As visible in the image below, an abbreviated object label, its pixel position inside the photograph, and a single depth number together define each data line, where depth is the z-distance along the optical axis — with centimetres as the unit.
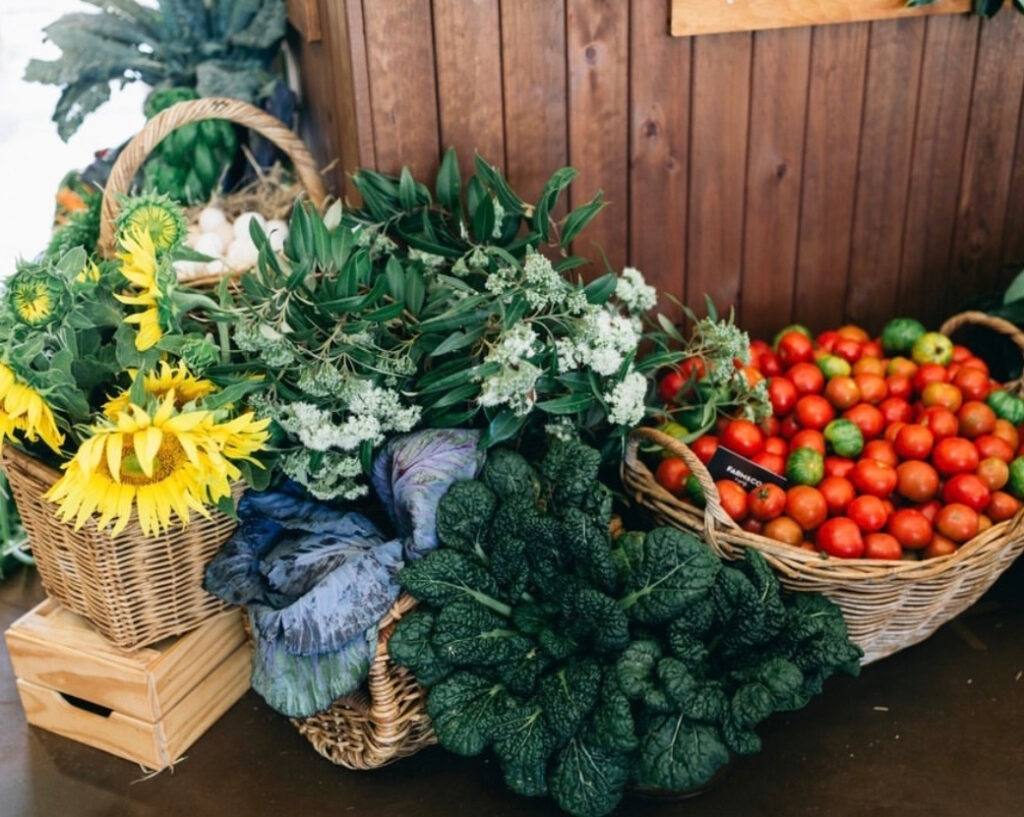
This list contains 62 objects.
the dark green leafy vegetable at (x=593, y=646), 175
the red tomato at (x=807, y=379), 230
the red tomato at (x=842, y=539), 197
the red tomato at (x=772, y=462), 213
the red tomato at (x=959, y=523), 200
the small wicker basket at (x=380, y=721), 184
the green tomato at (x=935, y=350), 237
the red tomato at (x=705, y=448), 216
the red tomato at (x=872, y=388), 229
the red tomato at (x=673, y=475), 212
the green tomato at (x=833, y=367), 232
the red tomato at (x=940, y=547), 201
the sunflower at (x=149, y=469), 160
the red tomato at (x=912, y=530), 200
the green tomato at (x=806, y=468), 208
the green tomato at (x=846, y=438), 215
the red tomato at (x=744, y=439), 214
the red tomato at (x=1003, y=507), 207
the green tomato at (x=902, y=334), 243
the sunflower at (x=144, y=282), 175
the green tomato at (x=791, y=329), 245
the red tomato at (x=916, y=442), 211
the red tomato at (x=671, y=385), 231
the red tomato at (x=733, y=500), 203
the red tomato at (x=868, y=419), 221
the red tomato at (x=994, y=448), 212
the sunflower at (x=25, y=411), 169
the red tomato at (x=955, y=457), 208
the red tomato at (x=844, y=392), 227
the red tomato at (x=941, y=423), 215
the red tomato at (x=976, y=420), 217
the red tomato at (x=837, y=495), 204
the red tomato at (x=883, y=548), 197
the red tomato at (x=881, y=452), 212
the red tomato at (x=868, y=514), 201
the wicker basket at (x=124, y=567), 187
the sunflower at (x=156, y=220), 184
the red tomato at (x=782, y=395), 227
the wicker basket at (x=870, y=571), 190
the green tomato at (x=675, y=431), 220
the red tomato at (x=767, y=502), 202
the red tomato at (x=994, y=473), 209
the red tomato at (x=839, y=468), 210
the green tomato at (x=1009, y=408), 222
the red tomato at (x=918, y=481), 207
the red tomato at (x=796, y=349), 238
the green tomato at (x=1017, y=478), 209
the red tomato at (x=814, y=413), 222
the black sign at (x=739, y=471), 205
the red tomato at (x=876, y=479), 206
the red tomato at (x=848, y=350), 241
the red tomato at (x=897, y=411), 225
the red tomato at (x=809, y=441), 215
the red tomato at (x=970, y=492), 204
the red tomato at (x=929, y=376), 229
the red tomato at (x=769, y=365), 236
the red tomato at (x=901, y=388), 232
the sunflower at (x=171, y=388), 174
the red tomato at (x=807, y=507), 201
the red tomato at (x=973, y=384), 225
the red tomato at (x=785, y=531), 200
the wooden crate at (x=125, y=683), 198
